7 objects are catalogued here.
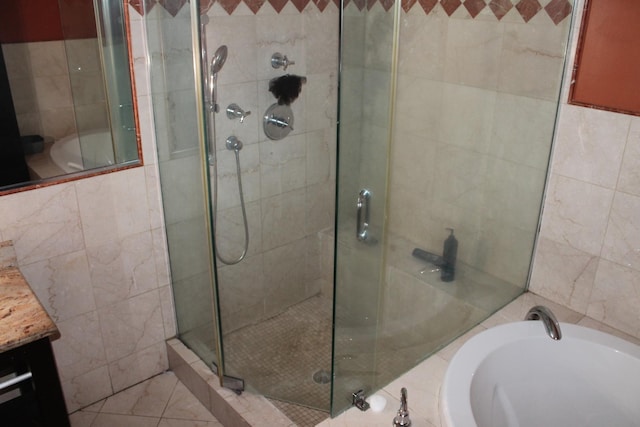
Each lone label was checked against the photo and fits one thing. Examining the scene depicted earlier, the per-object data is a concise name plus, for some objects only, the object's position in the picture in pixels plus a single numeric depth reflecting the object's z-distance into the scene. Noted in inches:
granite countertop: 56.7
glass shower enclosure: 64.6
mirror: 70.5
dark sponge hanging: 93.4
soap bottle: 86.2
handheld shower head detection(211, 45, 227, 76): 83.4
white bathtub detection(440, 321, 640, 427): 71.4
